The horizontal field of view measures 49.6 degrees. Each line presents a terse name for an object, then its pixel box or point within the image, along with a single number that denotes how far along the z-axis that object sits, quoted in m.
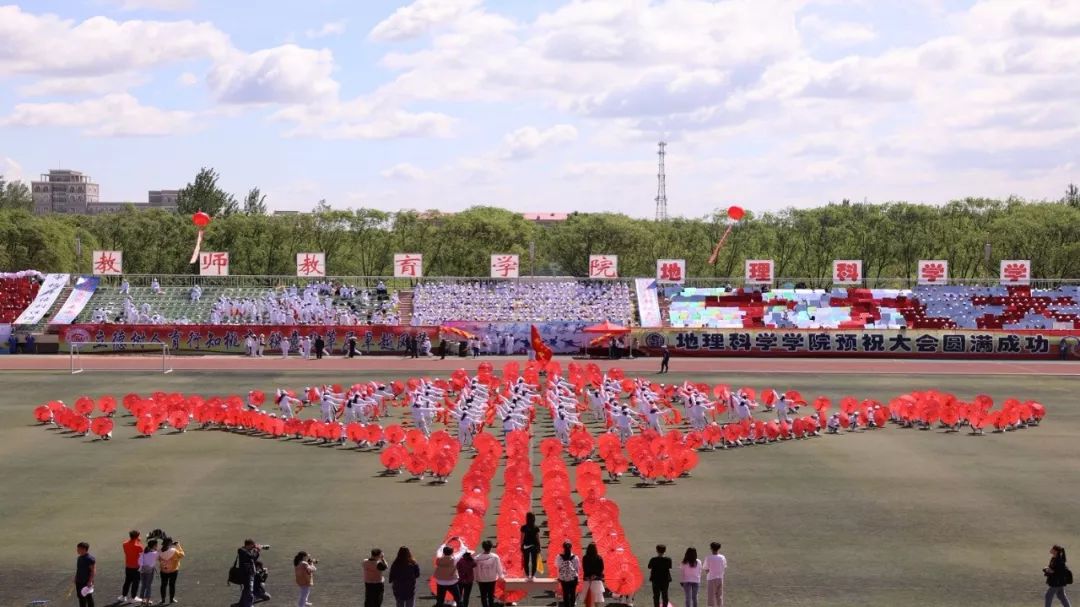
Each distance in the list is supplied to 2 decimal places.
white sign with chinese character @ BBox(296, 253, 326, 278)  78.75
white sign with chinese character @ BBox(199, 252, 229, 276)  78.88
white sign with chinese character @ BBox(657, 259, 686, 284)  79.75
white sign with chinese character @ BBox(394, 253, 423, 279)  80.06
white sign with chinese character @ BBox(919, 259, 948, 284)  80.50
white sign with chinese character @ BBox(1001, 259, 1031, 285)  80.64
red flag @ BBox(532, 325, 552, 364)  53.31
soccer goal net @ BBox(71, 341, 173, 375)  61.44
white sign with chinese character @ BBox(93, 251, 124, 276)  78.88
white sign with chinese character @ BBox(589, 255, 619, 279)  80.06
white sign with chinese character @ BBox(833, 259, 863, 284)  81.75
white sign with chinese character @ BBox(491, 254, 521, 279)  80.15
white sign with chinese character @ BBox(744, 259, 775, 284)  79.69
